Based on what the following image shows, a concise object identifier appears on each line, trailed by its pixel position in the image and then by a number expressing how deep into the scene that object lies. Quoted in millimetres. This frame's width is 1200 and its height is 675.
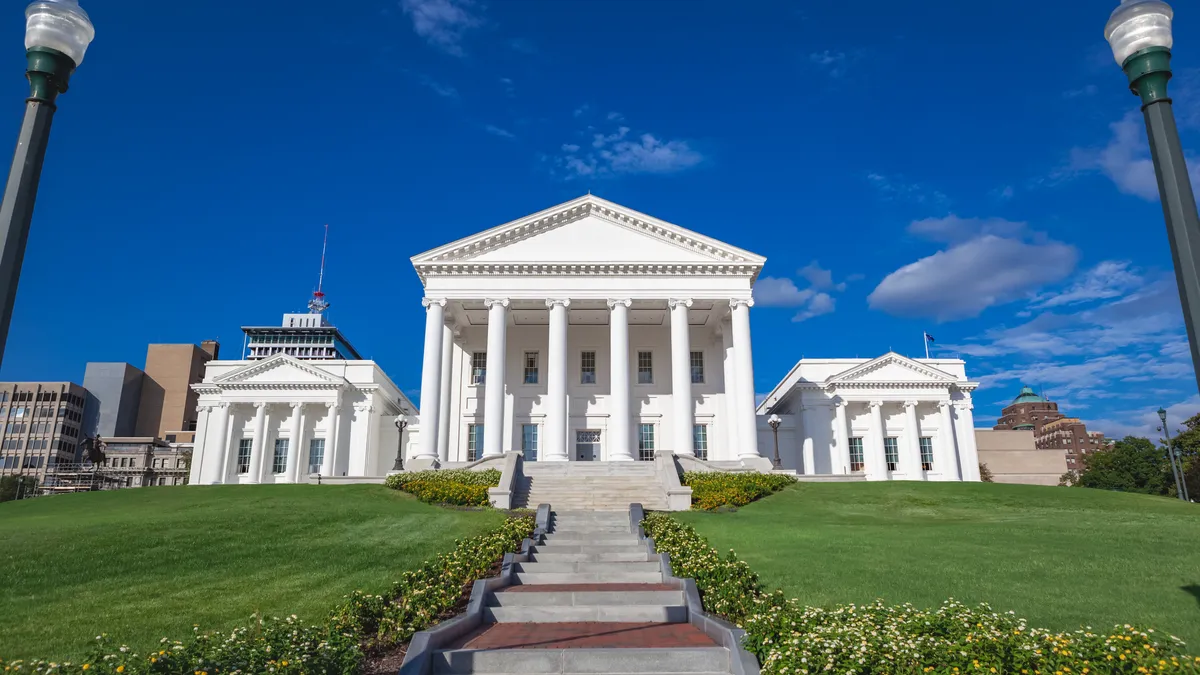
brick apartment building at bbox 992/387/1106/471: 151750
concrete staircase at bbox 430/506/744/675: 10055
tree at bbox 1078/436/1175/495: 76644
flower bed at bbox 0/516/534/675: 7418
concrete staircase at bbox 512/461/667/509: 28562
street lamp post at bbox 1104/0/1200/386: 5363
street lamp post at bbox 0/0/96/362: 5375
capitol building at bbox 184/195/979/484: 39344
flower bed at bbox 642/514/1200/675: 7562
